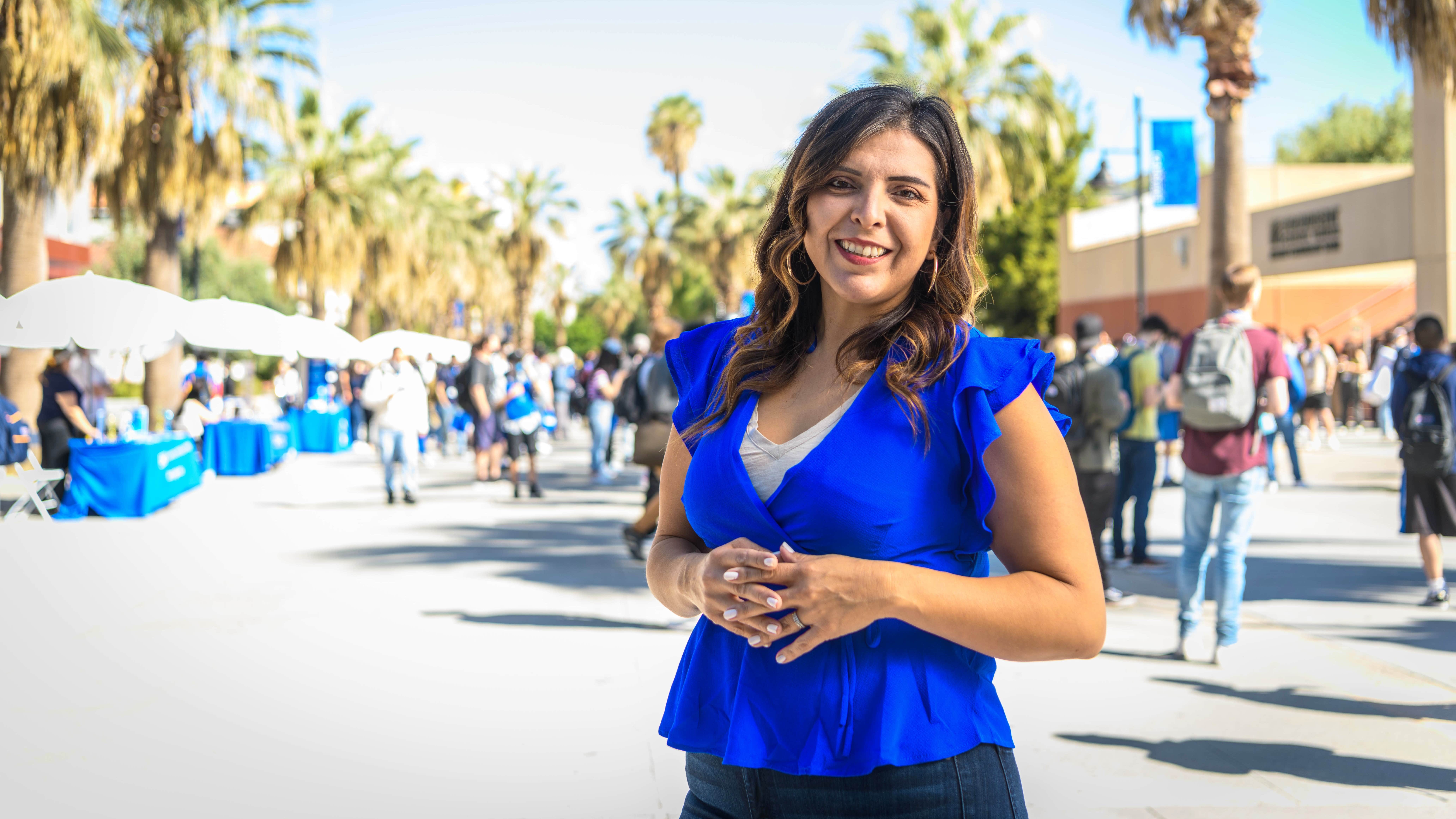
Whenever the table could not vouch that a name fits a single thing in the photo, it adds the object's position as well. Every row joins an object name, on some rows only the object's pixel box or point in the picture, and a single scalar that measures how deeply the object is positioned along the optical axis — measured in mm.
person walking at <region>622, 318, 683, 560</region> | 8828
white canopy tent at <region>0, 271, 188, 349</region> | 11227
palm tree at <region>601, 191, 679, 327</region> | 48281
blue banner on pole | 16922
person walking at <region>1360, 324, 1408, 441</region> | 11258
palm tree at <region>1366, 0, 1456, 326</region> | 19203
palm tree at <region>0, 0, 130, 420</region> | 13664
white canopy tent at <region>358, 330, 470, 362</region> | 19641
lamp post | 20969
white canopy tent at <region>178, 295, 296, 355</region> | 13031
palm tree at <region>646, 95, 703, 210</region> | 48094
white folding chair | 11828
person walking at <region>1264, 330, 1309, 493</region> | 7477
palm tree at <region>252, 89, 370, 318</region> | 29406
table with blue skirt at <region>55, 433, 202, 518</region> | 12320
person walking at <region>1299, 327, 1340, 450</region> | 16656
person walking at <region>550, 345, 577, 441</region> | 26953
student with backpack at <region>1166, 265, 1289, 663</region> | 6062
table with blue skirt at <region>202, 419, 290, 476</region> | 17250
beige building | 23031
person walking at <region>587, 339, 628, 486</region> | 15938
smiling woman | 1492
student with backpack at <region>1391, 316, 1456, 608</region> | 7422
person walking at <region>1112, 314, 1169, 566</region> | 8945
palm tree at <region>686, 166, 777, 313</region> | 44281
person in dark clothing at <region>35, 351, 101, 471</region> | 12734
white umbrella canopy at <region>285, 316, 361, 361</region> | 15430
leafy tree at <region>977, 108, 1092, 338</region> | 45281
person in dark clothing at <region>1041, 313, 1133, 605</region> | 7766
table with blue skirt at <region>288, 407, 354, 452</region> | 22891
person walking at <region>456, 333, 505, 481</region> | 15156
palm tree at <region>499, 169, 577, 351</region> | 47719
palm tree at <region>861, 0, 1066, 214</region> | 23891
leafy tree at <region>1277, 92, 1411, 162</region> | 48031
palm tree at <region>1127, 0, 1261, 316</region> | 13320
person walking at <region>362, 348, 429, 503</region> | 13281
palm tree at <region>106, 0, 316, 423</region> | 17906
